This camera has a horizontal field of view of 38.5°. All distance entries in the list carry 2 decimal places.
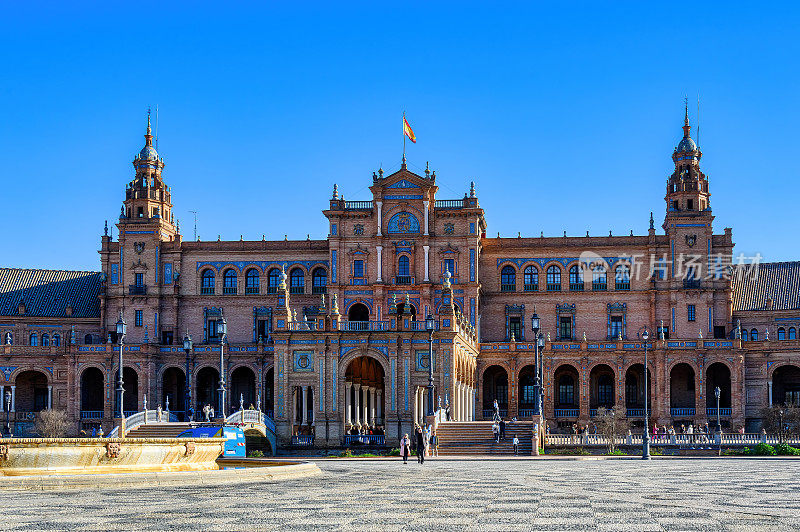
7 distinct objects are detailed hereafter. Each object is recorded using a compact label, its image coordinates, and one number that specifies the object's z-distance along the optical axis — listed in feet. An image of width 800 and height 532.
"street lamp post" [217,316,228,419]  176.06
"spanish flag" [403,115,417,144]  260.01
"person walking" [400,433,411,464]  149.59
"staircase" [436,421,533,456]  188.75
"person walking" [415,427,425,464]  147.13
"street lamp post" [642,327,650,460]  170.71
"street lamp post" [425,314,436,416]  187.42
